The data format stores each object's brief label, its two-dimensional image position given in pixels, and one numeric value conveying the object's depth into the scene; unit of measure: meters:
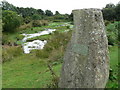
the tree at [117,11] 36.07
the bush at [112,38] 11.01
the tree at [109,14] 37.53
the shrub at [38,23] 46.03
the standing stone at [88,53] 3.93
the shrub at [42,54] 12.44
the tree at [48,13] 86.19
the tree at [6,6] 65.06
